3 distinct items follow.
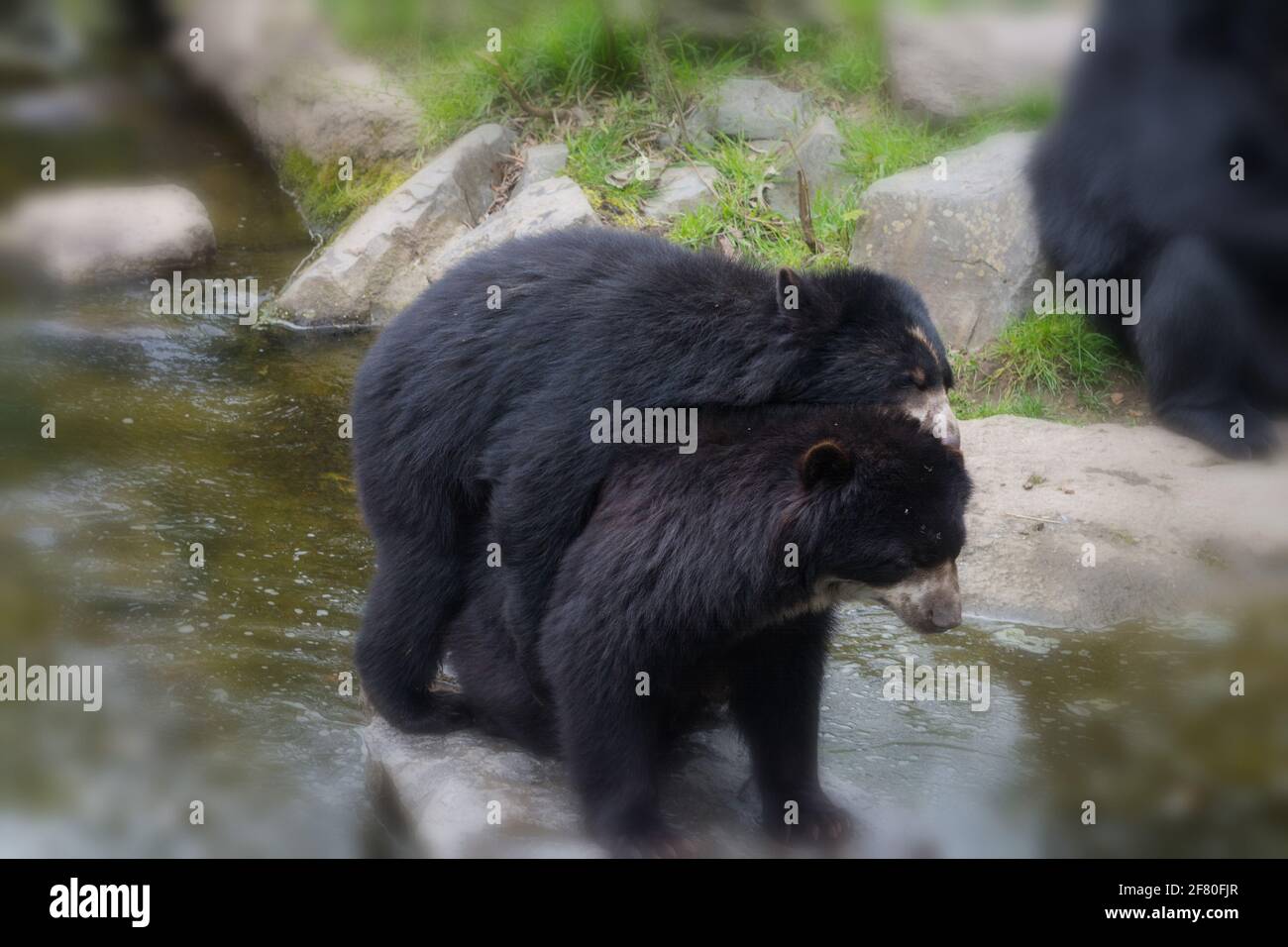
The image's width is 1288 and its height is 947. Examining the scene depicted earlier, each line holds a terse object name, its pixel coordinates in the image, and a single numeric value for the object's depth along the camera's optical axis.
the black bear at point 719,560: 6.34
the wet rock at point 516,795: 6.52
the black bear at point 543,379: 6.74
